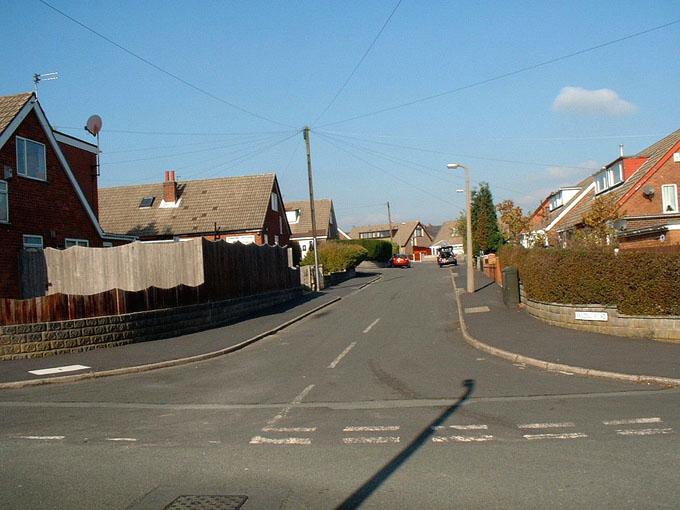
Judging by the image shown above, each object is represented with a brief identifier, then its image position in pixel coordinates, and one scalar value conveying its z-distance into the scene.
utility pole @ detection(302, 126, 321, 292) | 38.66
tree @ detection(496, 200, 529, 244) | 44.00
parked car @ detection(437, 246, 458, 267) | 66.06
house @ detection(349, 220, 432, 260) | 116.38
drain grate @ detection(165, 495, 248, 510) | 5.68
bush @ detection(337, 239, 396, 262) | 72.07
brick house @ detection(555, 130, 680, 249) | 31.87
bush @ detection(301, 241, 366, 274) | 48.66
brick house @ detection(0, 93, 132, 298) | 21.50
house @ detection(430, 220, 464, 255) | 121.62
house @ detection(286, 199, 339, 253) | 68.61
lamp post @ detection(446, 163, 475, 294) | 30.20
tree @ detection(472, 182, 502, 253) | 56.97
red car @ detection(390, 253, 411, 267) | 69.25
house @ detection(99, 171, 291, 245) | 43.66
